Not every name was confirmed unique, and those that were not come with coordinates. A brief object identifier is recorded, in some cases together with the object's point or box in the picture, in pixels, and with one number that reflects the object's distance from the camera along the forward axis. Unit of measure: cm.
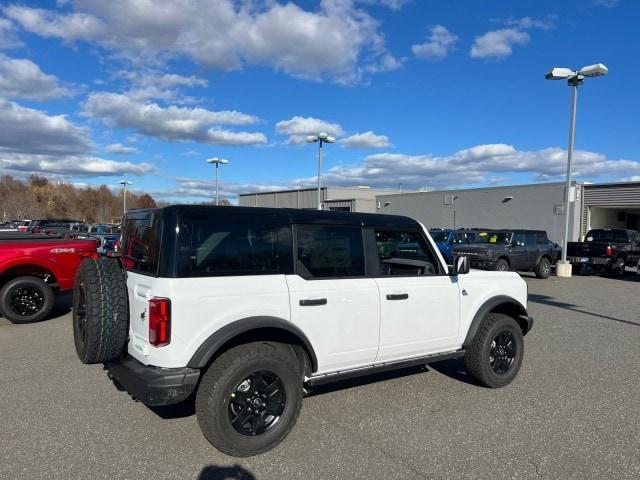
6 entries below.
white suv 343
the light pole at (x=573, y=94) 1750
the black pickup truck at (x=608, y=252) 1823
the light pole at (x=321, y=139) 2900
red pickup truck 795
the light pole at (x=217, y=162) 3672
